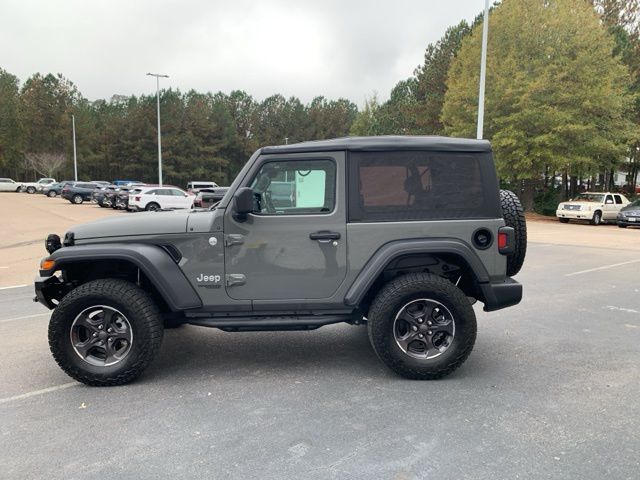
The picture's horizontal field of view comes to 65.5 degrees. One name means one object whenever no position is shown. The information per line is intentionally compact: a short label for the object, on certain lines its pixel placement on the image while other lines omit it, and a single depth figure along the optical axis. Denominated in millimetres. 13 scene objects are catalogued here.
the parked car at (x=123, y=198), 28922
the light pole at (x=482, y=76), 18672
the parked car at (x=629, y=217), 22375
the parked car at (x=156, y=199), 27344
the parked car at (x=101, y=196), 32312
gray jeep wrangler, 4086
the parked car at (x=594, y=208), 24422
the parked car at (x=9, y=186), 60000
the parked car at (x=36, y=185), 58497
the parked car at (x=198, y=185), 45875
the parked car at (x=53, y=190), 49969
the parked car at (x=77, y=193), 37906
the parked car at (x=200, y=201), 20109
